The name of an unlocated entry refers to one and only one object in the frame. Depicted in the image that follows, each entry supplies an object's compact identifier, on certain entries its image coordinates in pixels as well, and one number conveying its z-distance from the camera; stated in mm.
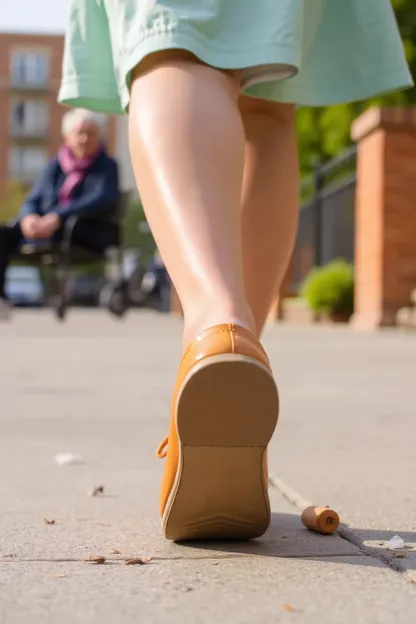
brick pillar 8938
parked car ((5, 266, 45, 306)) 30581
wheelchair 7461
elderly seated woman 7406
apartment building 54875
